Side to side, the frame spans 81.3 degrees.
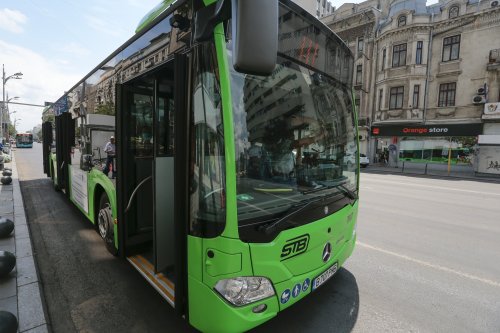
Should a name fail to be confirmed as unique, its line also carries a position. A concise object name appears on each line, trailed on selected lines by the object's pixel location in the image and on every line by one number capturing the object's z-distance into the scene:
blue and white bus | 46.41
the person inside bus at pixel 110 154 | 3.71
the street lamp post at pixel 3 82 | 35.58
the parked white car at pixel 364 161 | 26.25
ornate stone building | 22.08
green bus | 2.14
